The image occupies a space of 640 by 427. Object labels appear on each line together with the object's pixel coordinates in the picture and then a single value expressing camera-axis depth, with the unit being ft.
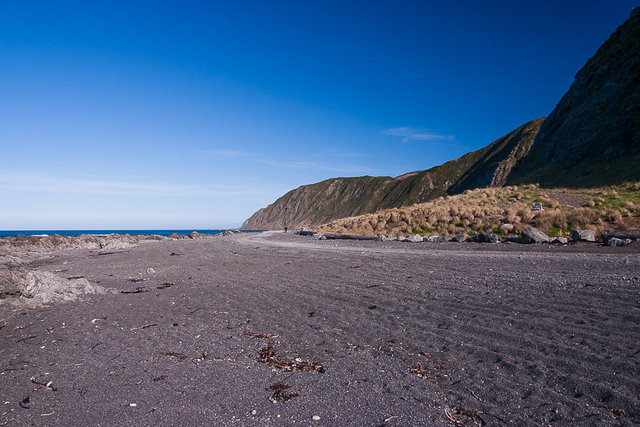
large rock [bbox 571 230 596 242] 46.01
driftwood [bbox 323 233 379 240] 71.00
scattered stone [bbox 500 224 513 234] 59.06
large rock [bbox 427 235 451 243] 58.60
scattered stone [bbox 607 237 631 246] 41.73
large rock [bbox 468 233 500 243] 52.73
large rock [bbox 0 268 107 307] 23.62
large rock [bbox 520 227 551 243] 48.14
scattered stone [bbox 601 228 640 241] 44.73
